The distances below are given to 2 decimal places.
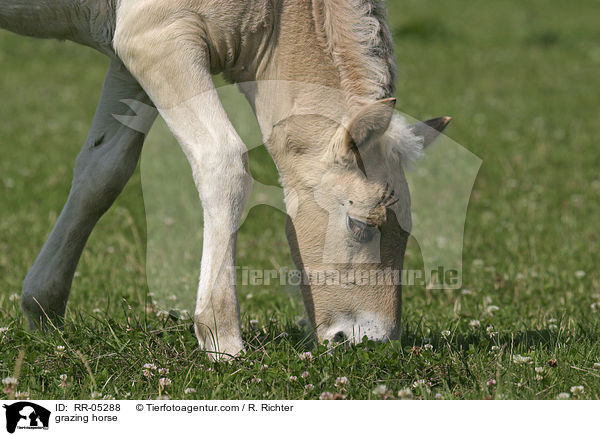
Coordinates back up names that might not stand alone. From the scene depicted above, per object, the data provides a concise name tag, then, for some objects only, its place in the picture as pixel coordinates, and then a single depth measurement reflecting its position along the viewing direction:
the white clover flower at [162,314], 8.97
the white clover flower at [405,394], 6.41
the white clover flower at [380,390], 6.39
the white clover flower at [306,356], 7.09
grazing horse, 7.14
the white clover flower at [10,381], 6.48
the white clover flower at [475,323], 8.89
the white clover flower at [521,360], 7.15
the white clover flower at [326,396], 6.37
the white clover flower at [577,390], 6.58
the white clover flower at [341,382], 6.60
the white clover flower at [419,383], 6.70
